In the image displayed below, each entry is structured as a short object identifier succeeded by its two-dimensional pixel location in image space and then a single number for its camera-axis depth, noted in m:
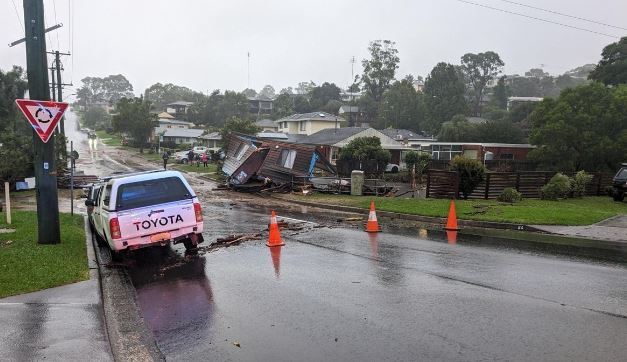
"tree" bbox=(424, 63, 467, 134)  74.38
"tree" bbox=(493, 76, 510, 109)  99.00
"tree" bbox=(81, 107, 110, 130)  150.88
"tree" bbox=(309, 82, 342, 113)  108.12
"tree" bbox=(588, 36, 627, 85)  44.31
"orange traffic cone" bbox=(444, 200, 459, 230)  14.49
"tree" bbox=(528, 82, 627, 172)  31.30
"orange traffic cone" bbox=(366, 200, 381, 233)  13.88
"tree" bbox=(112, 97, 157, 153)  72.50
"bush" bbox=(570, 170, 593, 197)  23.34
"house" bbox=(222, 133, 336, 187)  27.14
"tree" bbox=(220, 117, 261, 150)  47.99
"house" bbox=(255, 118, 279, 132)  85.81
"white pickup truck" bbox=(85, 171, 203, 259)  9.59
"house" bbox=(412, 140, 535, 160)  48.81
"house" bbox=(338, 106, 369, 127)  91.00
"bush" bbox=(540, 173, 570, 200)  21.70
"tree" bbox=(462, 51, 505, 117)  105.56
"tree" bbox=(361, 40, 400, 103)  99.44
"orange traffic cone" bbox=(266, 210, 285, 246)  11.64
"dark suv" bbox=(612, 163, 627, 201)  22.02
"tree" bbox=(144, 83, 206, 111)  161.57
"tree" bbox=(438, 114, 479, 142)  55.62
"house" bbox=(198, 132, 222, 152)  72.88
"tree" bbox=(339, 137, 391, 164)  39.06
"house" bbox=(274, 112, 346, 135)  72.19
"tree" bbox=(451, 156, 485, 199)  20.52
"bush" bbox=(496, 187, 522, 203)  19.98
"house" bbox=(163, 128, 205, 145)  84.88
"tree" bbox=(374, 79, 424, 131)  82.19
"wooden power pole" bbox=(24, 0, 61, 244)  10.30
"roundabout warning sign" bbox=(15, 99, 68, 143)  9.67
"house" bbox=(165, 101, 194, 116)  131.30
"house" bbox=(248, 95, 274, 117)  123.50
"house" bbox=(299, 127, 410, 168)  47.94
